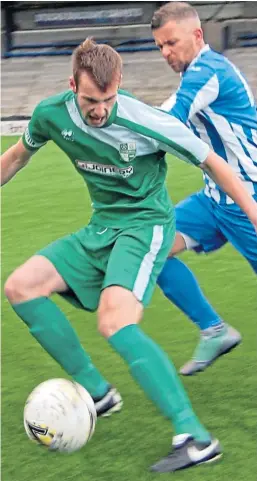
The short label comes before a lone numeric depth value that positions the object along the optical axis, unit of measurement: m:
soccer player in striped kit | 7.13
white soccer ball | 5.97
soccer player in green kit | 6.00
